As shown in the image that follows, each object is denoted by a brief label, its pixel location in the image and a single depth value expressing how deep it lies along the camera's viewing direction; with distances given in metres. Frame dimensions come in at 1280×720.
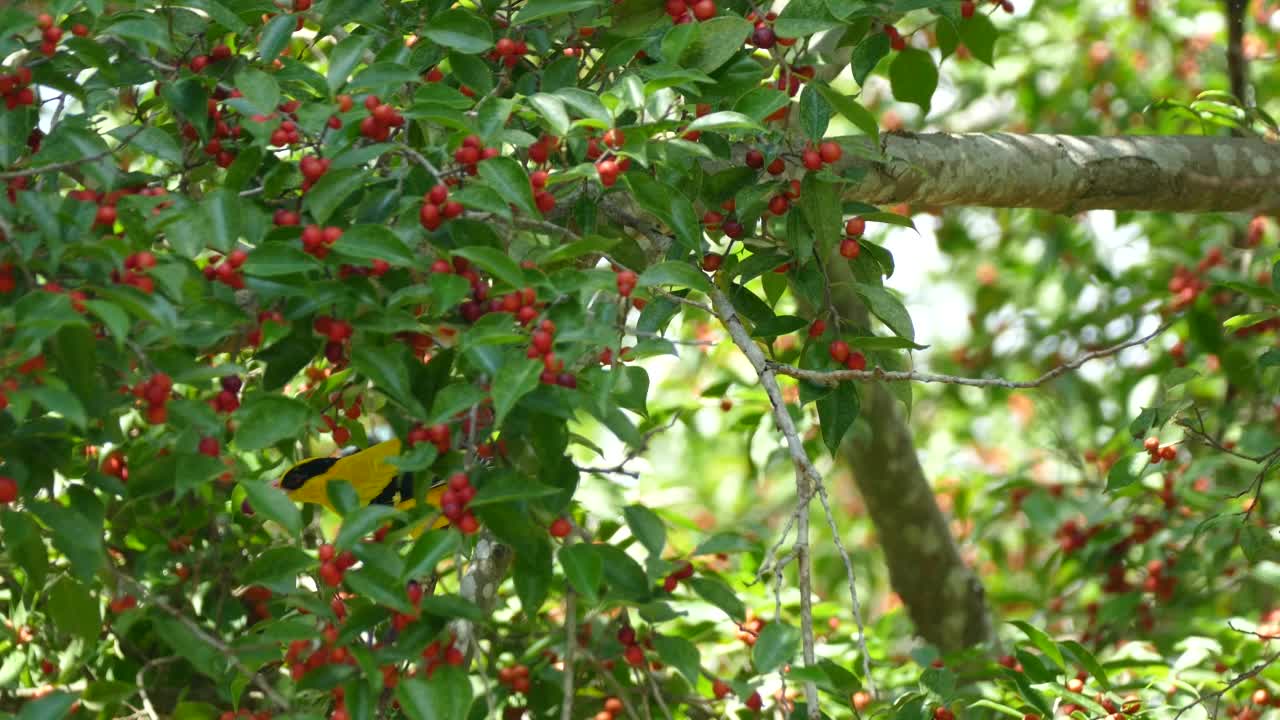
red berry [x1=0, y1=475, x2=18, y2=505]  5.35
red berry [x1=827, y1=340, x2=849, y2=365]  5.56
